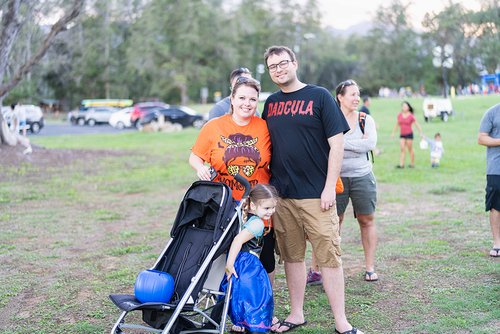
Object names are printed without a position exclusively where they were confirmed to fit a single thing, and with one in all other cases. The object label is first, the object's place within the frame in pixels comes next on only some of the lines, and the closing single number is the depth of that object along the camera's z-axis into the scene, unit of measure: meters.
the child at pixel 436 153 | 14.12
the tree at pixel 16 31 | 13.38
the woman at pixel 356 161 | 5.27
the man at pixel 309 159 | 4.18
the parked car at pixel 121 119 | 41.06
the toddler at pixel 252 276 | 4.05
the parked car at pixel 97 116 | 46.08
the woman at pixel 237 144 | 4.21
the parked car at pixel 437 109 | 29.78
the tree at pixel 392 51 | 75.12
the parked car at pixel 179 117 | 35.22
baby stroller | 3.88
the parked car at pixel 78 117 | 46.77
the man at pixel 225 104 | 5.08
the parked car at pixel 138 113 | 39.22
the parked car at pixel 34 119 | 35.44
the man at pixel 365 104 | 12.84
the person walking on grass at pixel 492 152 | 5.96
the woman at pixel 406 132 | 14.21
